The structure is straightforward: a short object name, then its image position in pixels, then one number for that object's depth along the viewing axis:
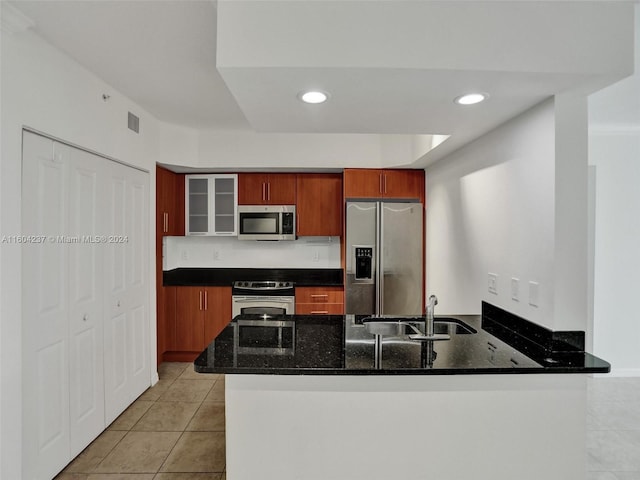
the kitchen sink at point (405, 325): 2.41
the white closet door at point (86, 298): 2.43
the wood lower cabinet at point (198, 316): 4.12
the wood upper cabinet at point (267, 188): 4.32
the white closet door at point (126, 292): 2.86
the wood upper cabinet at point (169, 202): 3.81
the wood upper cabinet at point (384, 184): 4.03
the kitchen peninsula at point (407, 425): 1.64
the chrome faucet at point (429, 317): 2.15
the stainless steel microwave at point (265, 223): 4.27
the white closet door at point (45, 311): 2.02
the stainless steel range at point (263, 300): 4.08
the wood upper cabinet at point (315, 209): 4.33
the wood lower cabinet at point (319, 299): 4.10
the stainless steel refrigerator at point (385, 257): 3.94
